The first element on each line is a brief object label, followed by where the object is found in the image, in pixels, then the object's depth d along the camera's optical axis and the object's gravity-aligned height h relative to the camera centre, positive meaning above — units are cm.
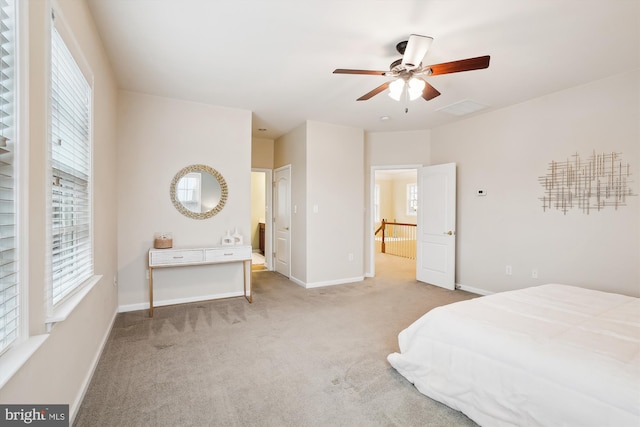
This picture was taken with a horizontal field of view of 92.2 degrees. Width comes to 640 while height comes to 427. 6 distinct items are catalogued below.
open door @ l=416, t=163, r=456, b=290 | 479 -21
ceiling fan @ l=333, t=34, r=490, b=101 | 219 +112
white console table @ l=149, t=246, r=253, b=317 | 353 -54
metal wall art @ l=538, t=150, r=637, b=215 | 319 +34
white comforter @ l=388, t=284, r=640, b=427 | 136 -76
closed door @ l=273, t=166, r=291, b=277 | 550 -14
